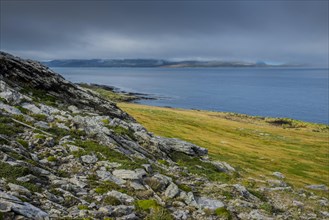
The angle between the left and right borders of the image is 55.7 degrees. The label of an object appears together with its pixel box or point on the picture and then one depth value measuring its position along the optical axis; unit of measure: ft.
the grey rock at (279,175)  163.02
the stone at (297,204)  76.87
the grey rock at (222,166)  108.43
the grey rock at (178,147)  101.76
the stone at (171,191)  60.59
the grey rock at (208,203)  59.52
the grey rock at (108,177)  60.64
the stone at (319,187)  148.54
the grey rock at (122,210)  48.60
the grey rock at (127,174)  62.54
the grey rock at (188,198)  59.61
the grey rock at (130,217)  47.74
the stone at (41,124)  75.51
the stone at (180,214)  53.31
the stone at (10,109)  77.46
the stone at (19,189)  45.57
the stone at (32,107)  83.49
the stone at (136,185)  59.98
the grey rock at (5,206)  38.93
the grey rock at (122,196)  53.83
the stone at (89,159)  65.62
